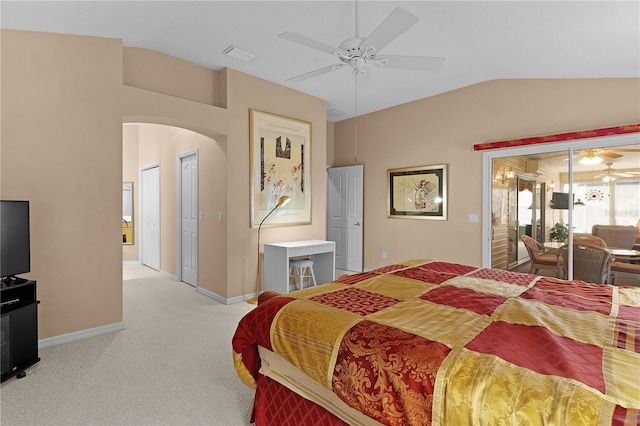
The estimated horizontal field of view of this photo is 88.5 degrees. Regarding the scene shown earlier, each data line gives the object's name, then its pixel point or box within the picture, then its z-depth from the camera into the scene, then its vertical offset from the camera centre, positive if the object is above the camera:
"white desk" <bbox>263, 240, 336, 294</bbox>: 4.07 -0.67
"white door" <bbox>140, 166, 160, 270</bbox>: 6.02 -0.13
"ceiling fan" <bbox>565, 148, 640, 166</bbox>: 3.65 +0.64
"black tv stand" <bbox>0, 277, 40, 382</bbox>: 2.29 -0.85
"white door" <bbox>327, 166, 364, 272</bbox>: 6.12 -0.08
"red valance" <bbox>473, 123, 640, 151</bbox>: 3.46 +0.87
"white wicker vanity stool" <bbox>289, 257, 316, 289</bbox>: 4.33 -0.89
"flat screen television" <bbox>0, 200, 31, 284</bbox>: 2.39 -0.23
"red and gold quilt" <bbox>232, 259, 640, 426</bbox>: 0.98 -0.52
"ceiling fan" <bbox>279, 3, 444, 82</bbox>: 2.11 +1.19
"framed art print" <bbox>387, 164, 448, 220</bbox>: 5.01 +0.29
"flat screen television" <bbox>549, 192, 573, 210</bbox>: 4.00 +0.12
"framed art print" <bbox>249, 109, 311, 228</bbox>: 4.39 +0.60
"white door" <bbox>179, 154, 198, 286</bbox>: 4.85 -0.12
